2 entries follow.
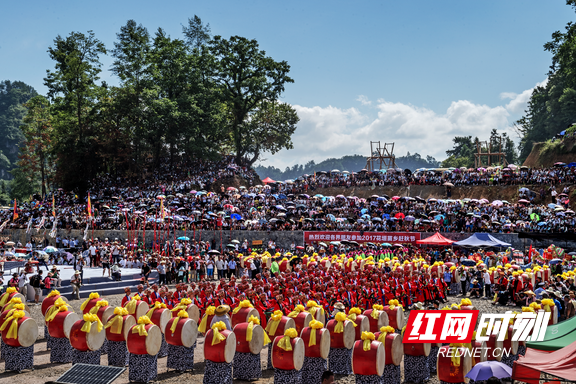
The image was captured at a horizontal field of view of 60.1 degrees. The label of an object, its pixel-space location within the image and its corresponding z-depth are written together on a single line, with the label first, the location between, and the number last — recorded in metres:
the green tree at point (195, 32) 54.03
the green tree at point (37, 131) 50.88
